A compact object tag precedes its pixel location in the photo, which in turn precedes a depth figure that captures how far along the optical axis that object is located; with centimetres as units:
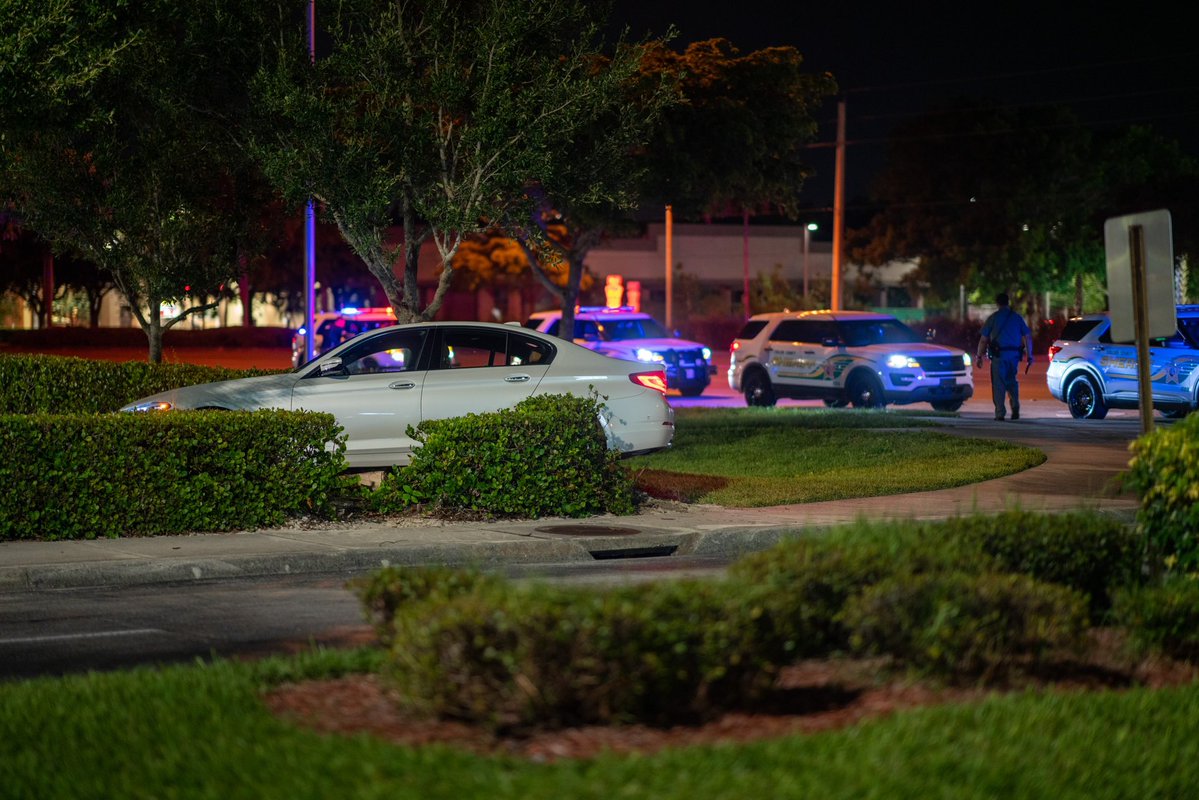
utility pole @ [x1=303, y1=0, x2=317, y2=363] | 2728
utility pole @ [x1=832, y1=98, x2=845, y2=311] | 4472
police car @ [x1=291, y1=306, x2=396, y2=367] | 3484
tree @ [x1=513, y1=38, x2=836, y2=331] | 3362
